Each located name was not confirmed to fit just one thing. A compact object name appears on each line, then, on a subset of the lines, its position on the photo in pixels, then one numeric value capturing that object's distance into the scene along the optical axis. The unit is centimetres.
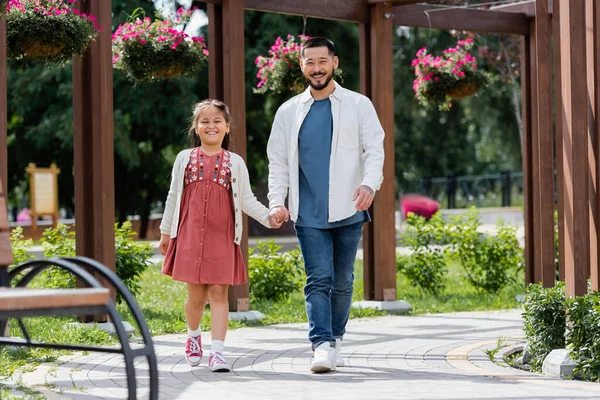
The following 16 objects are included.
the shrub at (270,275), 1712
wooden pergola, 945
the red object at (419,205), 4053
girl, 964
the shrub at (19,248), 1482
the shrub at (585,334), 877
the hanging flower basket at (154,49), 1368
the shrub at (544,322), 966
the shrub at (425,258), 1868
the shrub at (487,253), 1902
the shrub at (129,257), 1530
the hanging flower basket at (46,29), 1141
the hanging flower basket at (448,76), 1680
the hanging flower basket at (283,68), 1493
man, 937
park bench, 558
